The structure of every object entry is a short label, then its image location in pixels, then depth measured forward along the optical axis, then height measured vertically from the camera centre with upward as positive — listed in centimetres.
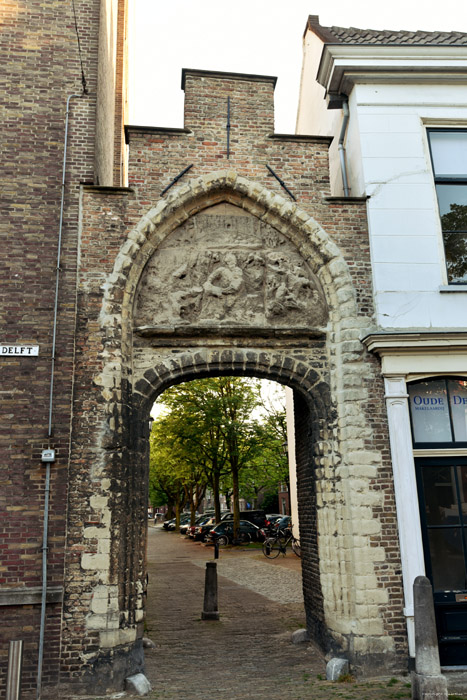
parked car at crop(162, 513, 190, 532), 4412 -194
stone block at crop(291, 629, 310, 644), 897 -218
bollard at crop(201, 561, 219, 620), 1073 -183
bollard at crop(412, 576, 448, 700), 587 -160
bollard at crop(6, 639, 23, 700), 578 -164
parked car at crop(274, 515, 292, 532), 2601 -134
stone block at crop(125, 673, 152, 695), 672 -214
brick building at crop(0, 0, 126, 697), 699 +316
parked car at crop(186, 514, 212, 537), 3113 -155
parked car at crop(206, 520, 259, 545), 2652 -163
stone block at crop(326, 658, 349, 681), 707 -213
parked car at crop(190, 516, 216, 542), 2925 -165
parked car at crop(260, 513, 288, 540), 2522 -149
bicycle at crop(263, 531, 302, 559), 2150 -189
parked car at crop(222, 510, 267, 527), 3116 -113
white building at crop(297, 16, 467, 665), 760 +335
